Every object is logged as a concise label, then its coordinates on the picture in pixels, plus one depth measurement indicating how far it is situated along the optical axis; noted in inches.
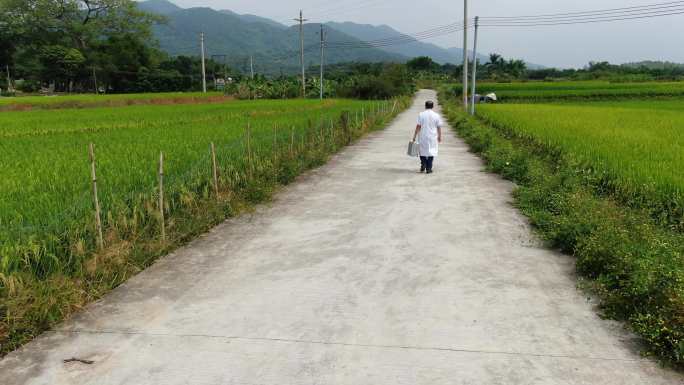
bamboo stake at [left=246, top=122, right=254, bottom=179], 346.9
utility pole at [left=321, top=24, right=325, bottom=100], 1868.4
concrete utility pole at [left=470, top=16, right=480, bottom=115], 1109.1
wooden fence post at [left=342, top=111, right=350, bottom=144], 682.2
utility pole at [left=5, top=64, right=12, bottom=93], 2198.6
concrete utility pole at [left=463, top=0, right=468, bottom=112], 1169.8
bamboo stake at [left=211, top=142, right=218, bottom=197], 288.0
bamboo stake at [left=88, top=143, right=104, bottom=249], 188.9
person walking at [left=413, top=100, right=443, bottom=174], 419.5
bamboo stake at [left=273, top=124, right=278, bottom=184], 376.2
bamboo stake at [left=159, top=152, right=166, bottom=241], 222.5
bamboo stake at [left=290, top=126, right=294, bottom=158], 455.3
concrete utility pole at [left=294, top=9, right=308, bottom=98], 1813.7
